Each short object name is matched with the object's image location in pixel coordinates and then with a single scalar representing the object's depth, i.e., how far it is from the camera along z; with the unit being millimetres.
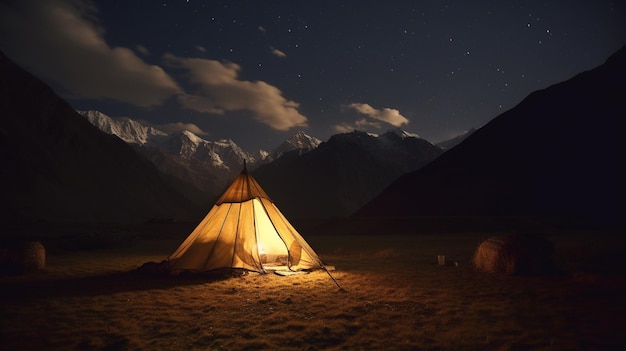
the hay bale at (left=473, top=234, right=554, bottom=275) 9461
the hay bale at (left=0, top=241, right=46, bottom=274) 10102
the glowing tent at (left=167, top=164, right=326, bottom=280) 9812
